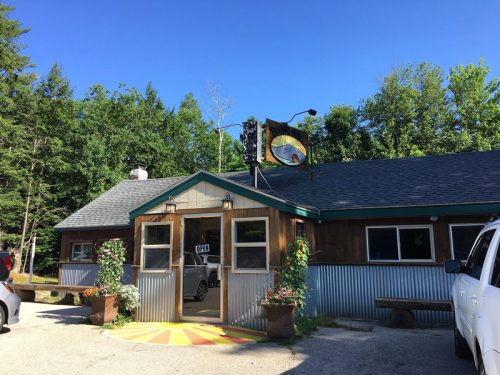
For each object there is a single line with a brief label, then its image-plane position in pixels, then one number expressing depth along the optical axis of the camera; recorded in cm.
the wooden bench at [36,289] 1255
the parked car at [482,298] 282
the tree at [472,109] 2772
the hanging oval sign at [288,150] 1212
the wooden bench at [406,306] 833
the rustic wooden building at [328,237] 864
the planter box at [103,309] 884
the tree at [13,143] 2320
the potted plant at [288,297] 729
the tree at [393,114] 2920
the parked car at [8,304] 793
